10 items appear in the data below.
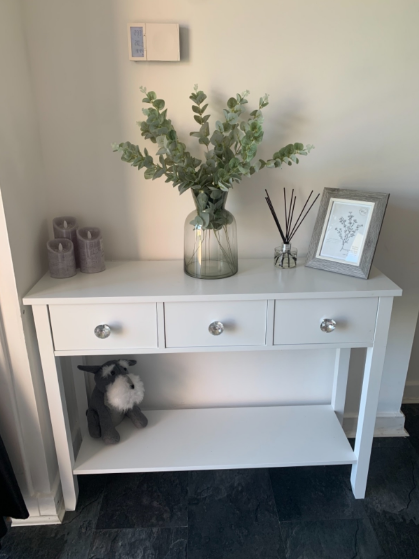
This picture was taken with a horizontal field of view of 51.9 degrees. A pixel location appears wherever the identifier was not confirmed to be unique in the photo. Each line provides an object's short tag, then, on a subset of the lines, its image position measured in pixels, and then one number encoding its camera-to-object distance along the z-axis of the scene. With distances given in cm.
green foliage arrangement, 123
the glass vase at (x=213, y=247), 134
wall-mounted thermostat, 130
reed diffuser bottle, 144
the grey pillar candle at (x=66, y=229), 138
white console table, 125
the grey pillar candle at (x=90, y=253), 137
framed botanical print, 134
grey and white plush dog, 153
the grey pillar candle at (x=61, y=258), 133
